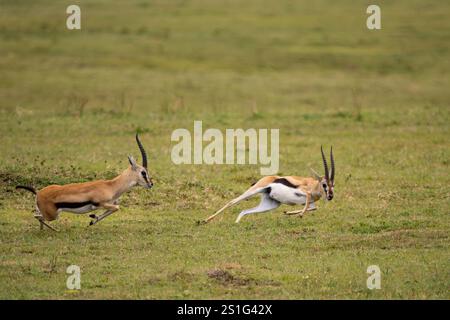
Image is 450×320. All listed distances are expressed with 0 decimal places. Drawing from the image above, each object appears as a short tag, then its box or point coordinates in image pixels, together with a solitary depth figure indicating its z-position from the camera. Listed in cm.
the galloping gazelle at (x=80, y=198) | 1133
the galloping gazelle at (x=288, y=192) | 1245
